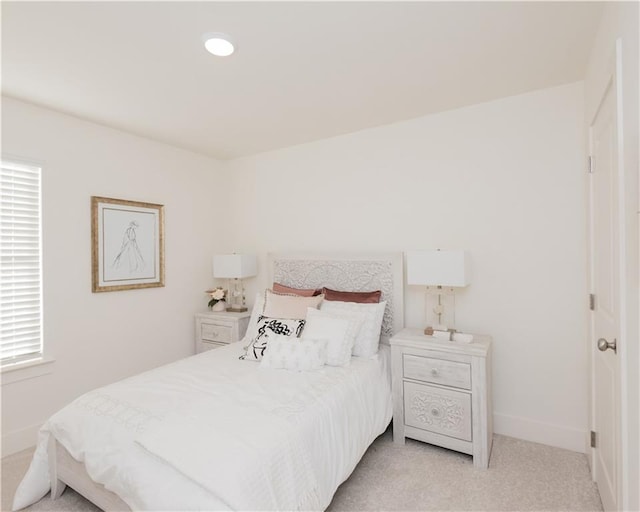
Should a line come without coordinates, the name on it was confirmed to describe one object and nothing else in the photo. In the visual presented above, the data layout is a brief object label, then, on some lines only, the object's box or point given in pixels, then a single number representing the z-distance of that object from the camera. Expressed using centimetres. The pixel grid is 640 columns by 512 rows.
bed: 142
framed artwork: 308
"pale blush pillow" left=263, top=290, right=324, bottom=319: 296
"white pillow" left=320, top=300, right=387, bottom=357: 270
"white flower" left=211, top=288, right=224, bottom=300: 392
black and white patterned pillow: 257
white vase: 394
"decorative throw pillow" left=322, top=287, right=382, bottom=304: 301
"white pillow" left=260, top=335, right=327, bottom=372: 237
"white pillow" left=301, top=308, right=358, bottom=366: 249
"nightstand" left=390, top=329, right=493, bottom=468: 231
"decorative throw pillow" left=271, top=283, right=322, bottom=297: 326
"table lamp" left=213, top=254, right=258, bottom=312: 375
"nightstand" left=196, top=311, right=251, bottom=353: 362
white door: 159
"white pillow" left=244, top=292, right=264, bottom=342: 296
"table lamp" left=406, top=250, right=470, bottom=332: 252
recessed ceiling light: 185
